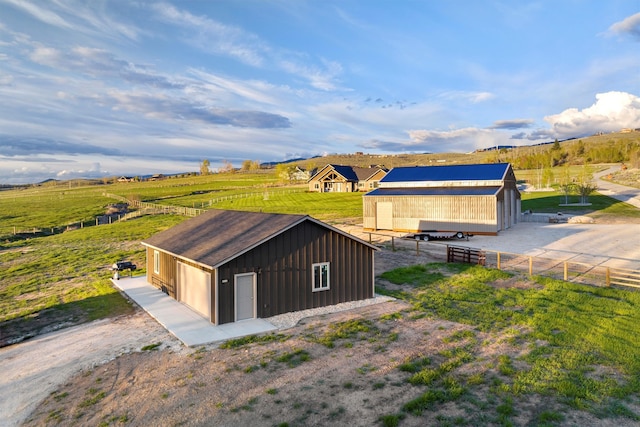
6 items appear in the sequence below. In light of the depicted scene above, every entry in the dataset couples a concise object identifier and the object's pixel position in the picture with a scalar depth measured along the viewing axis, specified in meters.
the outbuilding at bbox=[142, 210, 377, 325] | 16.39
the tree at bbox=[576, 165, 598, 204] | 56.75
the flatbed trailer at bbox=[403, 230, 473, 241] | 35.97
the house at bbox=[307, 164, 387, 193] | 89.38
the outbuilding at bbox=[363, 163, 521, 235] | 38.19
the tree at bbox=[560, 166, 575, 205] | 59.76
